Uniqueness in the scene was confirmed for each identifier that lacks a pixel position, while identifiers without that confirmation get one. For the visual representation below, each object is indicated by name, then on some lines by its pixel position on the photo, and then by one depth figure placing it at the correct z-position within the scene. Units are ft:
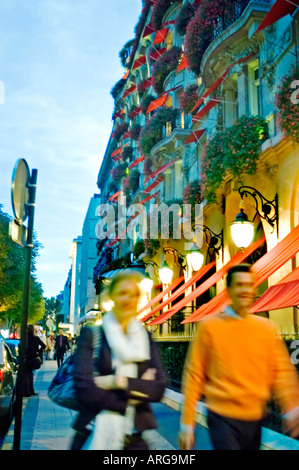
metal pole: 18.94
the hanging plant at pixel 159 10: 83.26
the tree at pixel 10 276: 155.74
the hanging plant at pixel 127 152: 130.00
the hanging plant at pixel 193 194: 60.08
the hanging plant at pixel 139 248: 90.17
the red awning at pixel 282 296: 27.11
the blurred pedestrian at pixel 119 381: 11.16
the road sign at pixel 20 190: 19.33
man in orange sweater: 11.96
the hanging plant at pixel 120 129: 136.67
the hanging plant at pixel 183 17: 68.59
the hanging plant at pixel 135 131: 116.47
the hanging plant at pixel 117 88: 143.34
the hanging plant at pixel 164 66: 82.64
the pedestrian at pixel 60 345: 82.67
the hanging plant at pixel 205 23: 49.28
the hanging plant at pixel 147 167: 92.49
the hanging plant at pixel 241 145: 41.19
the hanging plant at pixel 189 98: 68.75
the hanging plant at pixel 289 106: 32.91
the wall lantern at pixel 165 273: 60.39
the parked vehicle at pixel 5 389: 27.91
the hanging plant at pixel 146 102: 99.26
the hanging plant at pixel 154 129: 84.28
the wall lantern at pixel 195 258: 49.73
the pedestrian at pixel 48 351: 126.69
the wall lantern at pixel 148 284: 71.00
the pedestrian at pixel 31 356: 49.26
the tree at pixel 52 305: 557.33
